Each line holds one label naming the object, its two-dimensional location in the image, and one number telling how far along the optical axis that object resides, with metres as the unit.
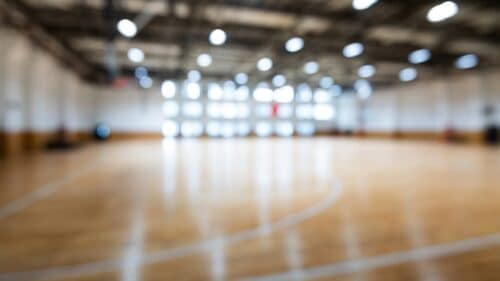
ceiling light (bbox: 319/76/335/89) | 21.38
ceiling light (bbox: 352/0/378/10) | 8.28
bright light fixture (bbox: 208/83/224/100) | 23.19
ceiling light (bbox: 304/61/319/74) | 17.22
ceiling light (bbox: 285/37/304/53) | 12.23
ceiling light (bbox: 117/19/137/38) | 9.88
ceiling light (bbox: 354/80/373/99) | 22.96
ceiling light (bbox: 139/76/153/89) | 19.38
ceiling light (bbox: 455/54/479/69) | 14.93
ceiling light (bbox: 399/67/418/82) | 18.45
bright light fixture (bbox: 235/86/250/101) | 24.09
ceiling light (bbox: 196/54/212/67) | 15.59
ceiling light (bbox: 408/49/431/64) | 13.82
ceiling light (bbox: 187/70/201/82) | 19.52
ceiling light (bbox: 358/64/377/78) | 17.71
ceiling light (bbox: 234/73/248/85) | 20.09
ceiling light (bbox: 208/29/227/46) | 11.14
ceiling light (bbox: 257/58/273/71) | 16.11
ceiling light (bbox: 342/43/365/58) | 12.73
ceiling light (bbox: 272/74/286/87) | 20.60
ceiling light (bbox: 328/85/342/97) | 23.37
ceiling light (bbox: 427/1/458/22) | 8.44
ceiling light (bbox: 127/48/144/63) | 14.49
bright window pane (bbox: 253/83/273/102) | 24.41
